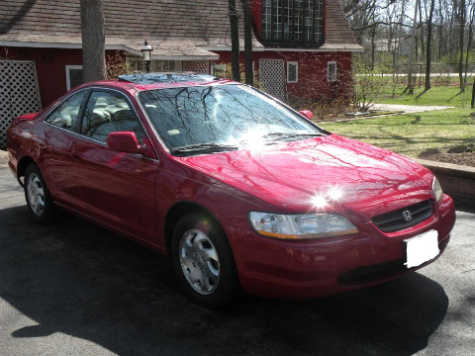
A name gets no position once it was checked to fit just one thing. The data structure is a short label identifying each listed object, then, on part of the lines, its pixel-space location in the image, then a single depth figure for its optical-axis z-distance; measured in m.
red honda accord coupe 3.50
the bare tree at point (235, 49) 19.97
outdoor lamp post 16.03
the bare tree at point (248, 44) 19.58
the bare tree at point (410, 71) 36.27
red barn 17.06
